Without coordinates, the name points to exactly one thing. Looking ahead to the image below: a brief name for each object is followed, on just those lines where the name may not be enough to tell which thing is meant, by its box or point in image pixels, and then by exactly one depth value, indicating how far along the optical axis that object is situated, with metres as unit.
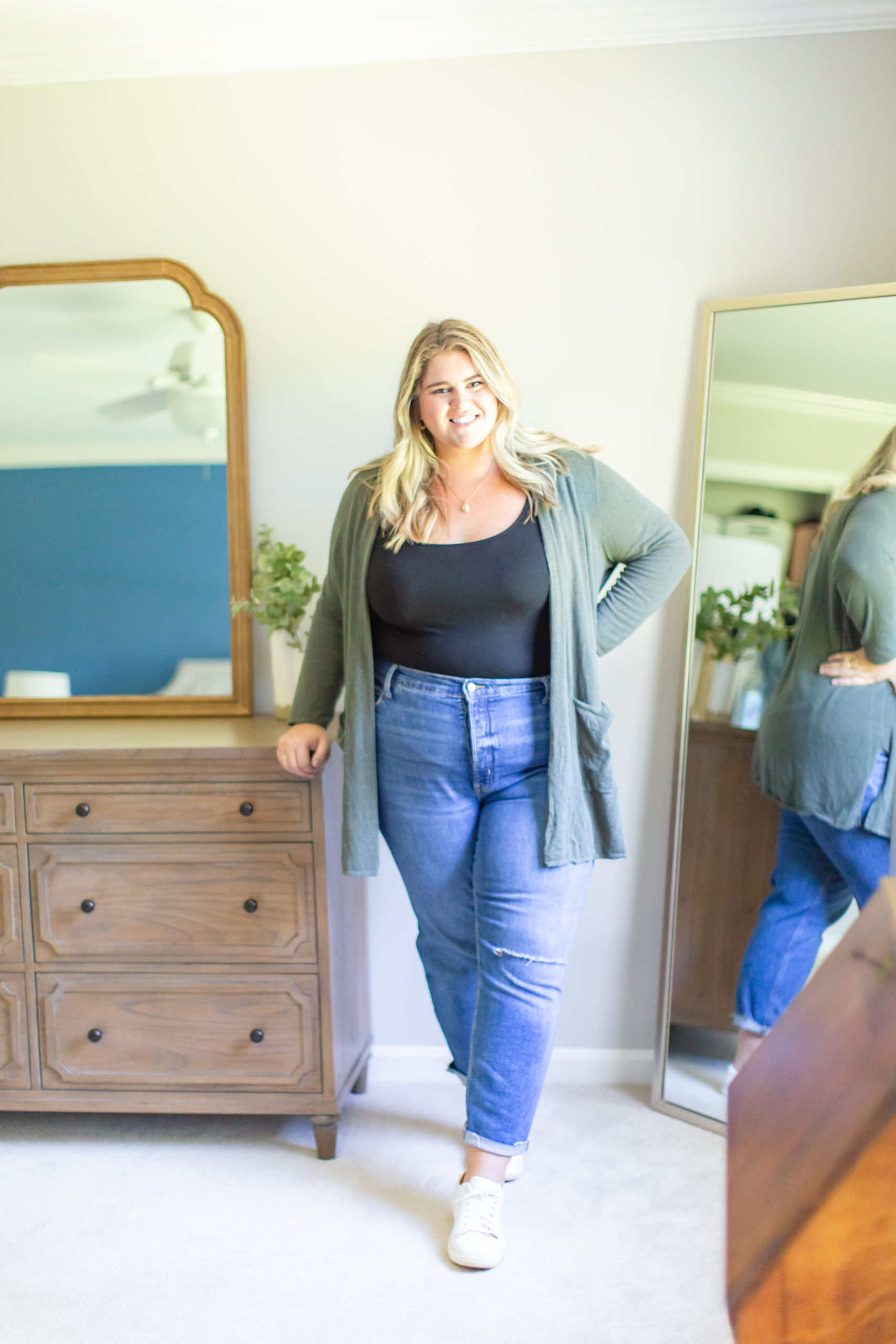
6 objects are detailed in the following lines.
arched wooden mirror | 2.35
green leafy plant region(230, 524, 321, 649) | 2.21
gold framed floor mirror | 2.01
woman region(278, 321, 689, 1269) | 1.72
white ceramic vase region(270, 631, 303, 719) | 2.27
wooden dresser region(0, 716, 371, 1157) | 2.01
